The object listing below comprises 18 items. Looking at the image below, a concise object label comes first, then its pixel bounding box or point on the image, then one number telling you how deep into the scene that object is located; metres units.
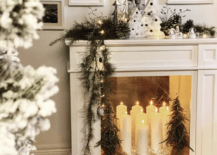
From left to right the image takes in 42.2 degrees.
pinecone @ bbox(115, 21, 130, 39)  2.16
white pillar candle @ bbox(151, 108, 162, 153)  2.45
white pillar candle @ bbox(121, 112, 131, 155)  2.41
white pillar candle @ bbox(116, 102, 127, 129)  2.50
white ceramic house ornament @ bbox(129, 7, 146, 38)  2.29
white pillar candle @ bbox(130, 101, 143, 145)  2.52
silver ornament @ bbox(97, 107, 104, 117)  2.22
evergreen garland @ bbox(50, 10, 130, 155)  2.15
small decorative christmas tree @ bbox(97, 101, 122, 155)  2.28
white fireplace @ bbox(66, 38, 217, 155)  2.18
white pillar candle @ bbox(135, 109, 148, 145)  2.46
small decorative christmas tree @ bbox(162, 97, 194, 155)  2.34
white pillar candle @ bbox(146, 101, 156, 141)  2.52
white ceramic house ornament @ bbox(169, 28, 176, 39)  2.21
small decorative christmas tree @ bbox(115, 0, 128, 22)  2.26
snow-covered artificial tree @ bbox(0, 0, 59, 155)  0.59
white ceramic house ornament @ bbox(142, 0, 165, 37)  2.33
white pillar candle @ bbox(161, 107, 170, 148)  2.44
